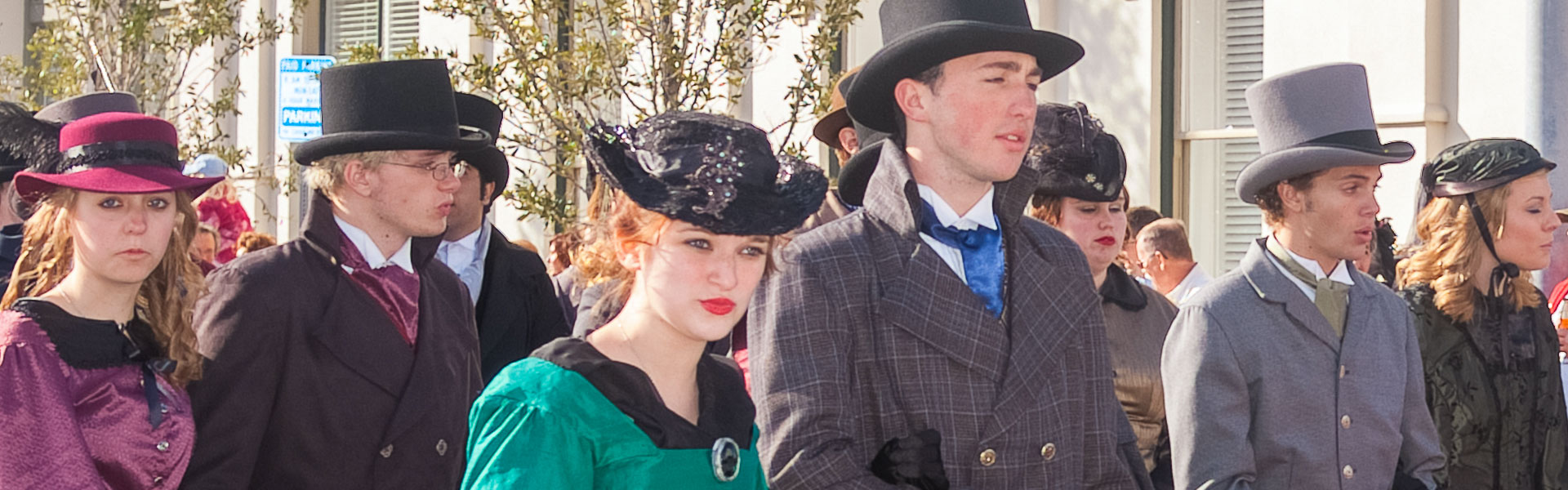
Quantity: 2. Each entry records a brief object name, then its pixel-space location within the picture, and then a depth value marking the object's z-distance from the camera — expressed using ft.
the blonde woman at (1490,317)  18.98
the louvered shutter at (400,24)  59.93
